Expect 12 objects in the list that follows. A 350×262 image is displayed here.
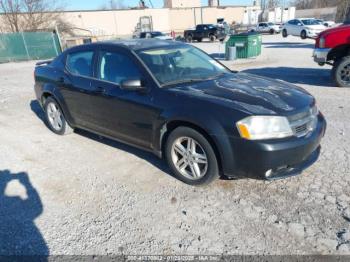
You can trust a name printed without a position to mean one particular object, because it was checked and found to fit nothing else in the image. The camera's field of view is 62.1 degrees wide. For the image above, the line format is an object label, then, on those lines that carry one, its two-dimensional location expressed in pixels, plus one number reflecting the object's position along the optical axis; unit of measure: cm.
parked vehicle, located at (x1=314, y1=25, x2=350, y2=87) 706
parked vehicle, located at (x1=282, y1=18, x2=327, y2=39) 2494
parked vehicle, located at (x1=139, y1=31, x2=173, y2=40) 2936
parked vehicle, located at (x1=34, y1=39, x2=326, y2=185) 283
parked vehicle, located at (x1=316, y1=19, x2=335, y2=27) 2656
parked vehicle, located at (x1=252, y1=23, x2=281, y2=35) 3675
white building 6969
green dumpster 1480
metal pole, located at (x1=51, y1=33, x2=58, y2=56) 2320
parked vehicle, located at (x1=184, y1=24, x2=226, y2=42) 3225
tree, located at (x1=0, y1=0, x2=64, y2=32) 3080
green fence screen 2206
